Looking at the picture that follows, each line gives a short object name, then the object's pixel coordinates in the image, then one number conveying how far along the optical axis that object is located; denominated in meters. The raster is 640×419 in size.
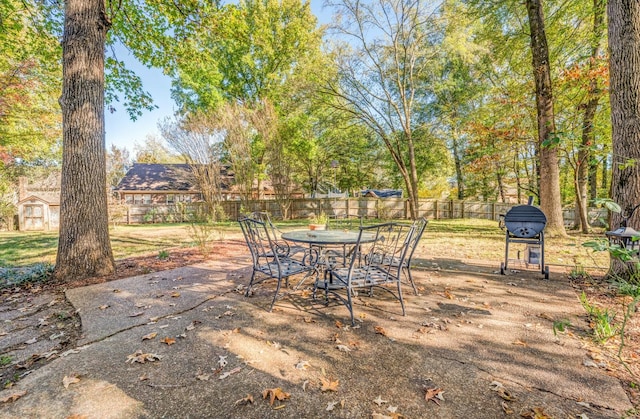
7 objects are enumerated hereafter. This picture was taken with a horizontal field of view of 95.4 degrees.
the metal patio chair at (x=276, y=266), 3.10
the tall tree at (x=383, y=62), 12.79
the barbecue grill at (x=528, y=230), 4.25
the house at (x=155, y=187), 20.95
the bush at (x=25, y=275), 4.12
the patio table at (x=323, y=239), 3.25
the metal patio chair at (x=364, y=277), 2.80
